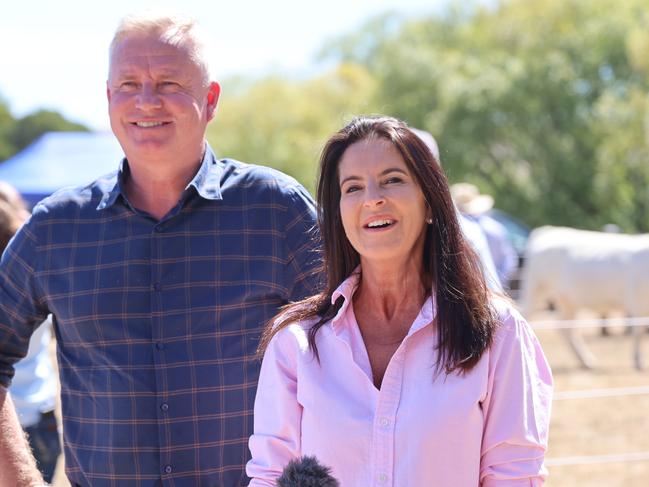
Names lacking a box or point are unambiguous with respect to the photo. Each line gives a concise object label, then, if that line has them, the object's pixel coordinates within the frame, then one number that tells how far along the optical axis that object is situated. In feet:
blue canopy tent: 44.42
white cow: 39.88
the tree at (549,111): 81.87
